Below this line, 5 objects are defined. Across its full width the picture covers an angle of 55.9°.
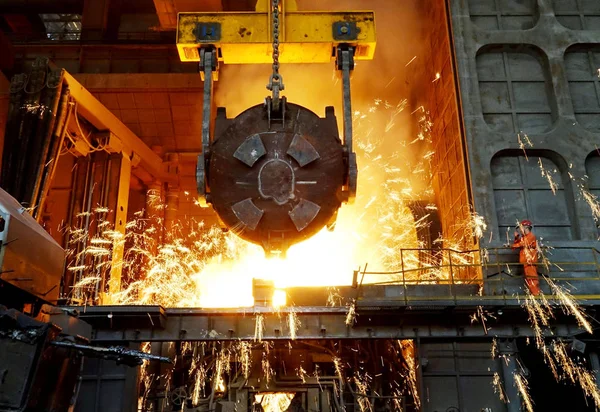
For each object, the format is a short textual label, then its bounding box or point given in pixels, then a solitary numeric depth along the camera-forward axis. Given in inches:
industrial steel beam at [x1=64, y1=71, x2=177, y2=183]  387.2
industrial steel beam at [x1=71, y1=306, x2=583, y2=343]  291.7
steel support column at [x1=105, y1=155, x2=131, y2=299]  411.8
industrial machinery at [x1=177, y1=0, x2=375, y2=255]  223.6
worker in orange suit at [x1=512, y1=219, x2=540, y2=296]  309.4
